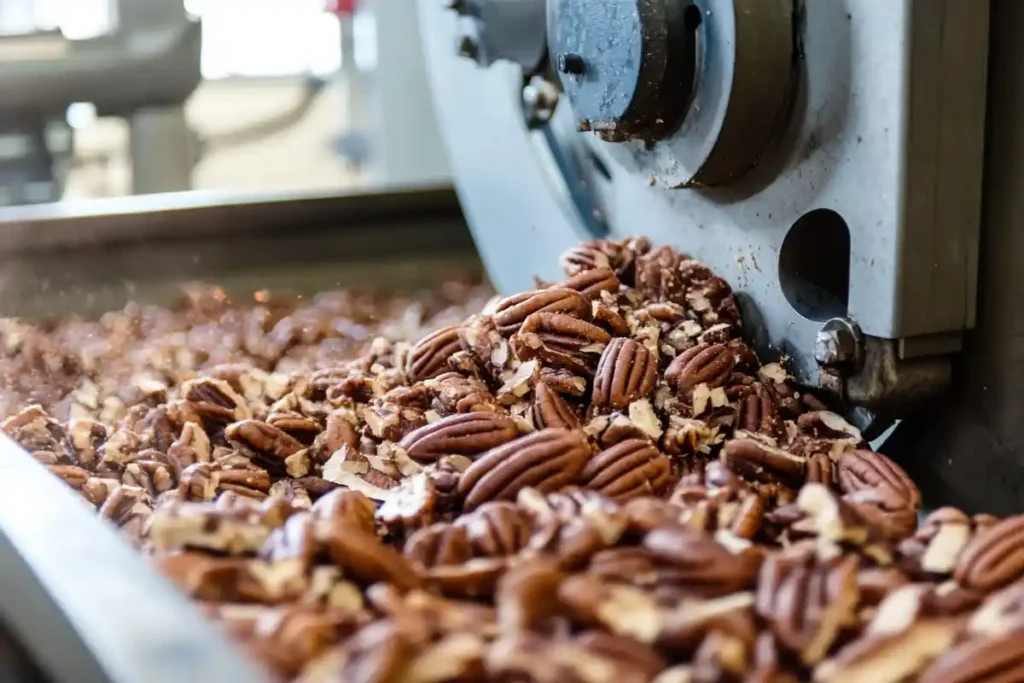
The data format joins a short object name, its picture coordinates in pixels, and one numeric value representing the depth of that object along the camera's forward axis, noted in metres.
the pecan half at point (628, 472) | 0.62
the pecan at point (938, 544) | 0.50
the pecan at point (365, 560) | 0.46
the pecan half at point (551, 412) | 0.70
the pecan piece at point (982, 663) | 0.40
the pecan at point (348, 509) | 0.55
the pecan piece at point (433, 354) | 0.83
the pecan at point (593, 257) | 0.89
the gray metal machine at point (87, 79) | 1.74
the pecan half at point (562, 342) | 0.76
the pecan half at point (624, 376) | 0.73
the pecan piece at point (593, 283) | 0.83
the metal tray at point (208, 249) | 1.45
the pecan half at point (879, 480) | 0.58
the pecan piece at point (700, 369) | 0.75
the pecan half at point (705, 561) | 0.45
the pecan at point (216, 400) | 0.82
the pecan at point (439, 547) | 0.50
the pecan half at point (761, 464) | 0.65
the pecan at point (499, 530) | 0.50
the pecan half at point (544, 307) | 0.79
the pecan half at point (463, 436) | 0.68
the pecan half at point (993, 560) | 0.48
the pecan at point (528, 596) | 0.42
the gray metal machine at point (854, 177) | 0.66
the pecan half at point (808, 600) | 0.42
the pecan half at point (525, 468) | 0.61
